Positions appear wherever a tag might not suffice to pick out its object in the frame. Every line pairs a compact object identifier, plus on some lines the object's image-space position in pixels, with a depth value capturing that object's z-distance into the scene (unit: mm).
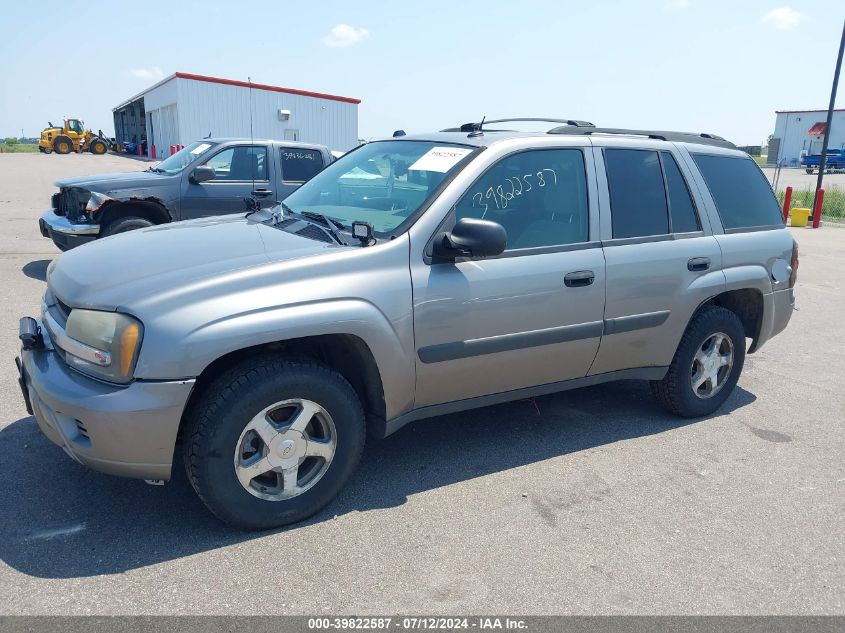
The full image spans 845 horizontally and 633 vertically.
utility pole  16234
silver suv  2838
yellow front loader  45000
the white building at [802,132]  62406
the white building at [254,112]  32312
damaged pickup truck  7910
